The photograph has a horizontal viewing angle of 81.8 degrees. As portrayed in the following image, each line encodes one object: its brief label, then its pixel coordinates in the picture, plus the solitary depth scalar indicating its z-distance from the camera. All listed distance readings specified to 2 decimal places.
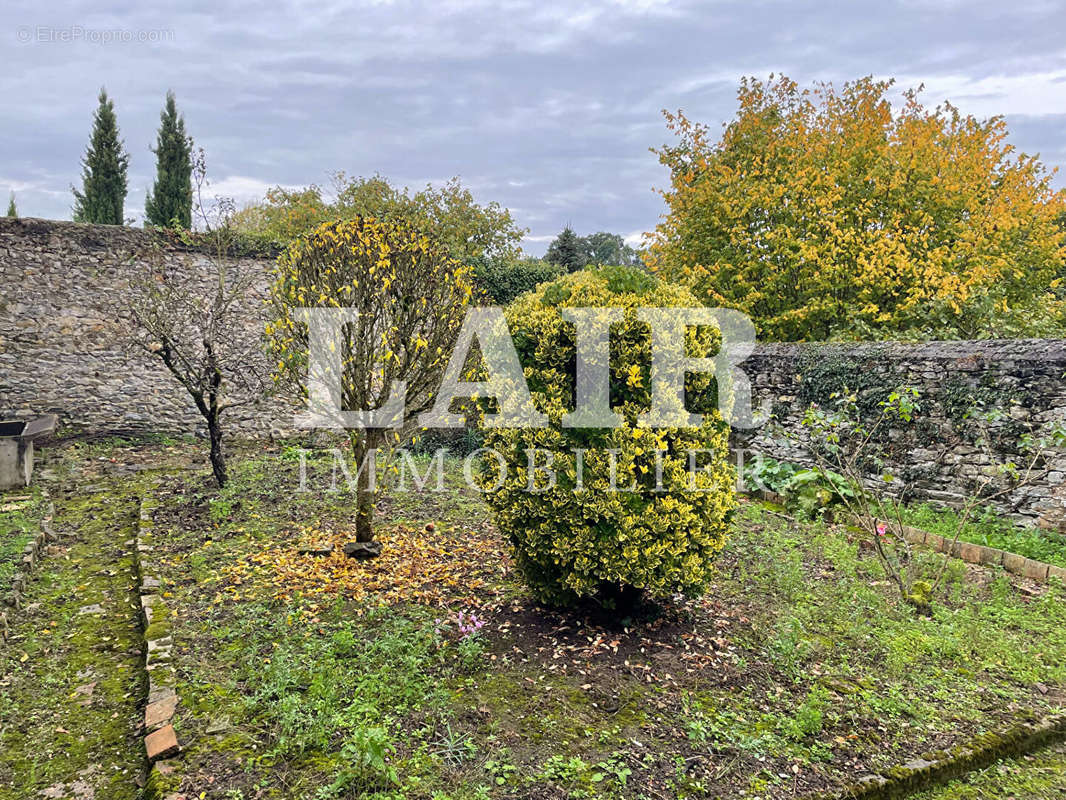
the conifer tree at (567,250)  17.92
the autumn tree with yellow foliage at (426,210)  18.59
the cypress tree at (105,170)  18.27
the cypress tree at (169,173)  18.89
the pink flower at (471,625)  3.60
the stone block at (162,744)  2.65
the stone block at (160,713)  2.89
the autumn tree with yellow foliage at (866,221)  10.22
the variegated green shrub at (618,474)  3.42
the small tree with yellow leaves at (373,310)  4.71
